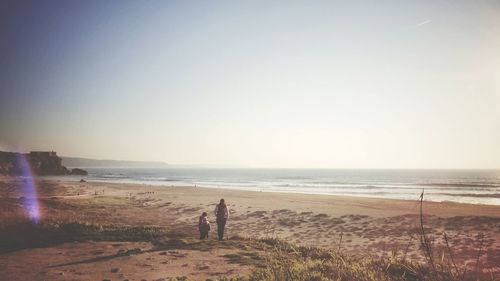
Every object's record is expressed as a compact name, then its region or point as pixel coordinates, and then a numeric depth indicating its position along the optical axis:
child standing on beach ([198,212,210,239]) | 13.53
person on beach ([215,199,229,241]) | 13.36
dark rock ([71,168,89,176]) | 107.62
